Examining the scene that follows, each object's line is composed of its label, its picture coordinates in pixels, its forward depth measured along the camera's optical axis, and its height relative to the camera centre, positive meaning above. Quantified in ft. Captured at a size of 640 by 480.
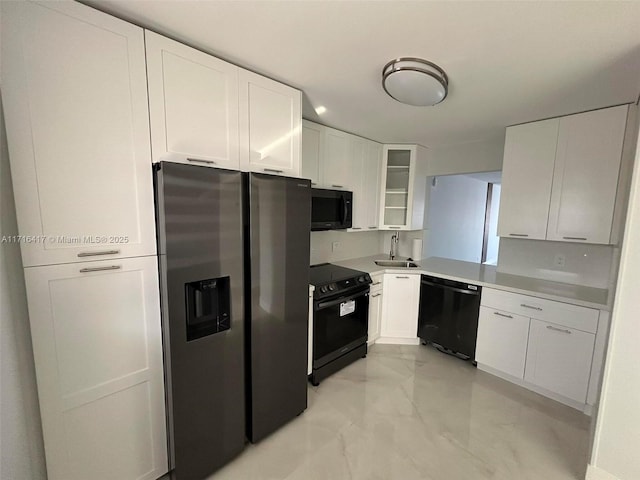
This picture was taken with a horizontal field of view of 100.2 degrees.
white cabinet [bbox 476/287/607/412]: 6.80 -3.45
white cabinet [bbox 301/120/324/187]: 8.18 +2.09
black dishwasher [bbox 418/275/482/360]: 8.77 -3.33
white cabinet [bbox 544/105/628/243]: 6.72 +1.21
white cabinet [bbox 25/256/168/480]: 3.77 -2.39
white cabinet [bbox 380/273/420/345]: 9.96 -3.35
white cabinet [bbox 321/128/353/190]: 8.90 +1.94
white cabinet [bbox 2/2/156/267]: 3.42 +1.15
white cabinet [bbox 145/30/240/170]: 4.44 +1.96
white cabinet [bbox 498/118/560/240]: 7.72 +1.25
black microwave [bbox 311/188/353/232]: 8.16 +0.25
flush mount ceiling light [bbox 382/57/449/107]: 4.91 +2.65
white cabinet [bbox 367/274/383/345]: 9.57 -3.34
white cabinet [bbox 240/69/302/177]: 5.49 +1.97
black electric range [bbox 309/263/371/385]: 7.70 -3.11
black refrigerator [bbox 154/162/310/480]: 4.47 -1.71
